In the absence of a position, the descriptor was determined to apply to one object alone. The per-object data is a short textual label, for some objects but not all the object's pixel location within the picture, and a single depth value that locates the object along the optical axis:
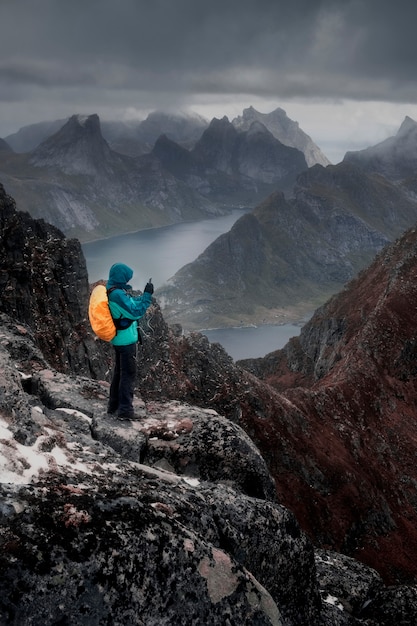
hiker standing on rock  14.92
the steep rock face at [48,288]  35.47
